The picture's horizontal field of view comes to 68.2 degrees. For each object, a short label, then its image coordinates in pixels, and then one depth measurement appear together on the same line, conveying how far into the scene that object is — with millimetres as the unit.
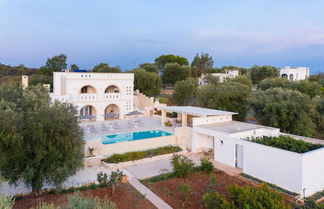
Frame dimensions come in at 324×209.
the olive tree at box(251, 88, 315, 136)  19812
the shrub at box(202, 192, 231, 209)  8064
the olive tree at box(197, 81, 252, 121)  24734
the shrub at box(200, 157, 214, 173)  12992
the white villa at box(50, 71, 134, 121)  25812
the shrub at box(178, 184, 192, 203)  9695
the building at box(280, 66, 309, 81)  57812
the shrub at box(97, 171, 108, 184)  10508
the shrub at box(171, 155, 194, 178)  12073
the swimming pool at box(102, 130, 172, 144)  19075
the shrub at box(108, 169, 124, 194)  10221
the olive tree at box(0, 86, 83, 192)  8891
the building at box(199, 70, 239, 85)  49381
